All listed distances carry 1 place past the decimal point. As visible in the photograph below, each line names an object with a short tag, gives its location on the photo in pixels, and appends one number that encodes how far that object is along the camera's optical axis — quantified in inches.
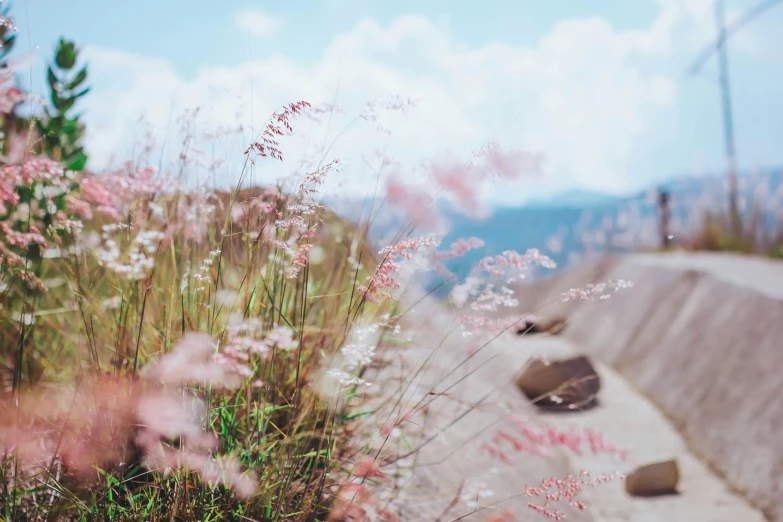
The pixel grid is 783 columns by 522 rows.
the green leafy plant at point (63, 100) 93.2
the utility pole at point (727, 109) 245.5
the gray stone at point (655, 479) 111.7
